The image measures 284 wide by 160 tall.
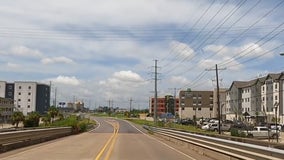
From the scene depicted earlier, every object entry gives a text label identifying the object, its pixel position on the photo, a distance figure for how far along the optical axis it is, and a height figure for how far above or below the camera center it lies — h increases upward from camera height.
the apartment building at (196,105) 139.50 +1.40
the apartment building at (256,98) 80.73 +2.90
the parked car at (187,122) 86.40 -3.57
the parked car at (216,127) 61.61 -3.40
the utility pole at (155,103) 64.73 +0.82
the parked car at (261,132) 46.80 -3.27
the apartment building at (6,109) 98.39 -0.61
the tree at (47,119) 75.79 -2.72
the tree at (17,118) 70.91 -2.32
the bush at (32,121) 64.72 -2.69
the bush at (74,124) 45.97 -2.44
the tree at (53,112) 86.70 -1.37
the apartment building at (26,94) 132.07 +5.26
